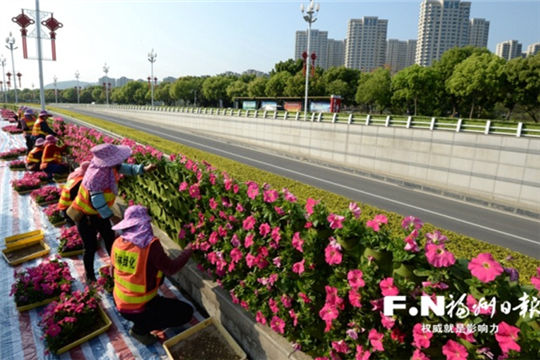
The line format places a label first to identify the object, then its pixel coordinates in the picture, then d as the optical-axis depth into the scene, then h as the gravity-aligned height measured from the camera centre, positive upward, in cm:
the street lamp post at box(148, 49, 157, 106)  4912 +884
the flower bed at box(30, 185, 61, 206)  760 -199
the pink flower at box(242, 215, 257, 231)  335 -107
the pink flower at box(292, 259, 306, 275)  284 -128
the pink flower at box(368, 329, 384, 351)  229 -155
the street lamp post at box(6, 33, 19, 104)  3940 +807
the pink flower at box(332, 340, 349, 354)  261 -180
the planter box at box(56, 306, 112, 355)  343 -246
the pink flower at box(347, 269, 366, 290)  239 -115
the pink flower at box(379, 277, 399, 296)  220 -111
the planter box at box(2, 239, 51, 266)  517 -234
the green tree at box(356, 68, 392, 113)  5081 +550
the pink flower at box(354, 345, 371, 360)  241 -173
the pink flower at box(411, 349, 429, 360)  213 -151
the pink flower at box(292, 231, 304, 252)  281 -105
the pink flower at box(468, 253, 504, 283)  184 -80
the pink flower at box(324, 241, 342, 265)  254 -104
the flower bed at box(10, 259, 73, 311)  406 -224
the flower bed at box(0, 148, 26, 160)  1226 -169
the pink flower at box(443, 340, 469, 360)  196 -136
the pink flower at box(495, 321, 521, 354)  177 -115
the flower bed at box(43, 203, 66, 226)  653 -212
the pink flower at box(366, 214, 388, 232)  249 -76
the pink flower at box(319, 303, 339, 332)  259 -154
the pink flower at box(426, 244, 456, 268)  200 -81
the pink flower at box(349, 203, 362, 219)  268 -73
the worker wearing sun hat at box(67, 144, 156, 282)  447 -119
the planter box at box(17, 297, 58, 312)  401 -242
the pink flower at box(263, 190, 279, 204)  321 -75
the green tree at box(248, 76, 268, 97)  6638 +639
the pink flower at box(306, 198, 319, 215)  280 -73
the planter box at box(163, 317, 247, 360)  337 -243
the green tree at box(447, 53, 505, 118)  3491 +528
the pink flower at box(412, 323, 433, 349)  210 -137
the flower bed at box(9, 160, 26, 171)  1073 -184
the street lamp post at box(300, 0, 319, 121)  2252 +748
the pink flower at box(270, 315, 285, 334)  315 -200
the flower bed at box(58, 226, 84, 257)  534 -218
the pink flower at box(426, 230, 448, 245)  211 -73
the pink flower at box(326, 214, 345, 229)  262 -80
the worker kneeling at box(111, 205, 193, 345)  333 -168
